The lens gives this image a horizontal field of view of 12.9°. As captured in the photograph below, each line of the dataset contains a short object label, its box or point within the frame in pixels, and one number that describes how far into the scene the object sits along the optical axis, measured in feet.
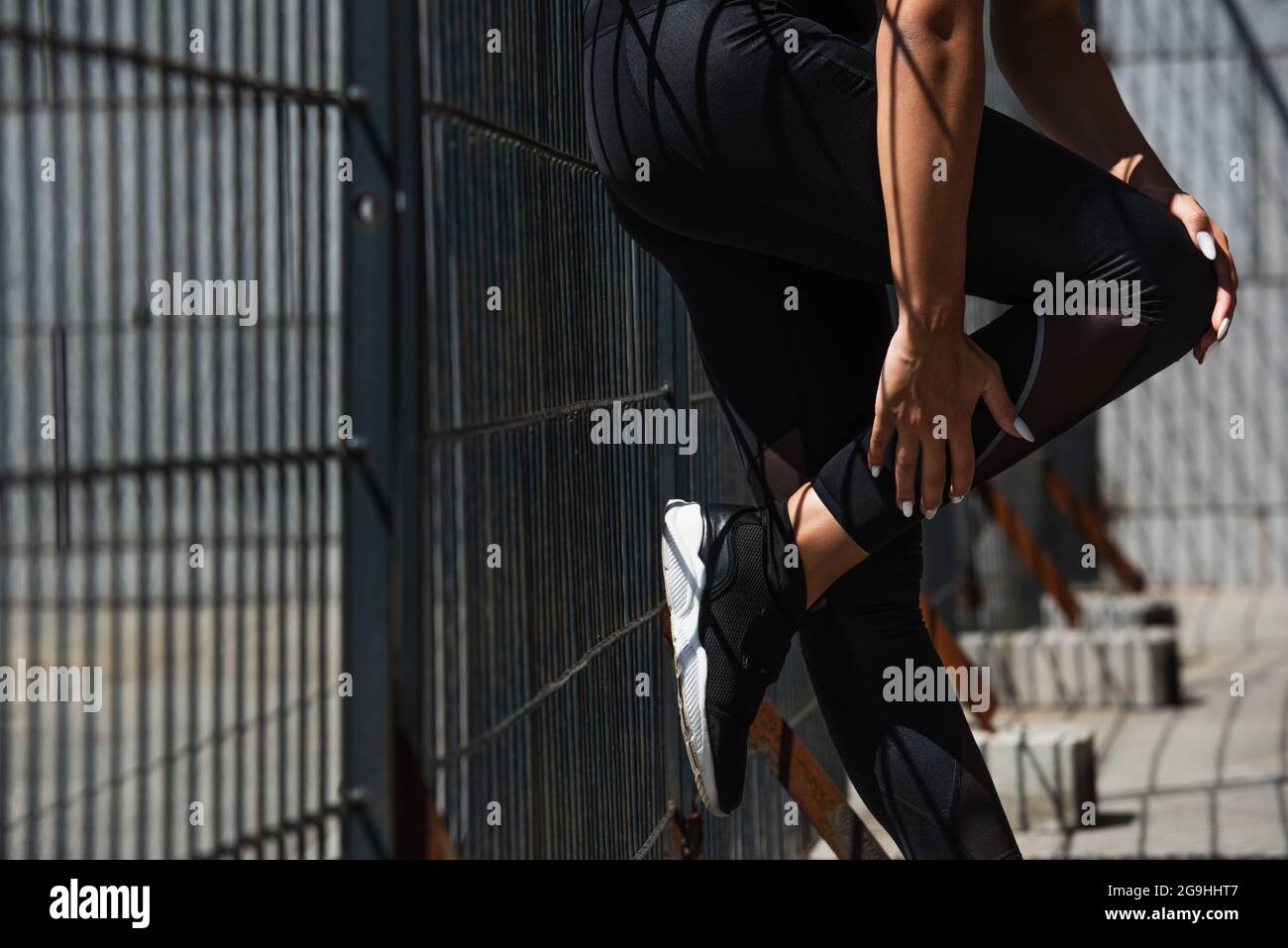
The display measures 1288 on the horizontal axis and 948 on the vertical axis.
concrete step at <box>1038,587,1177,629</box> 32.70
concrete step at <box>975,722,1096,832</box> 20.23
